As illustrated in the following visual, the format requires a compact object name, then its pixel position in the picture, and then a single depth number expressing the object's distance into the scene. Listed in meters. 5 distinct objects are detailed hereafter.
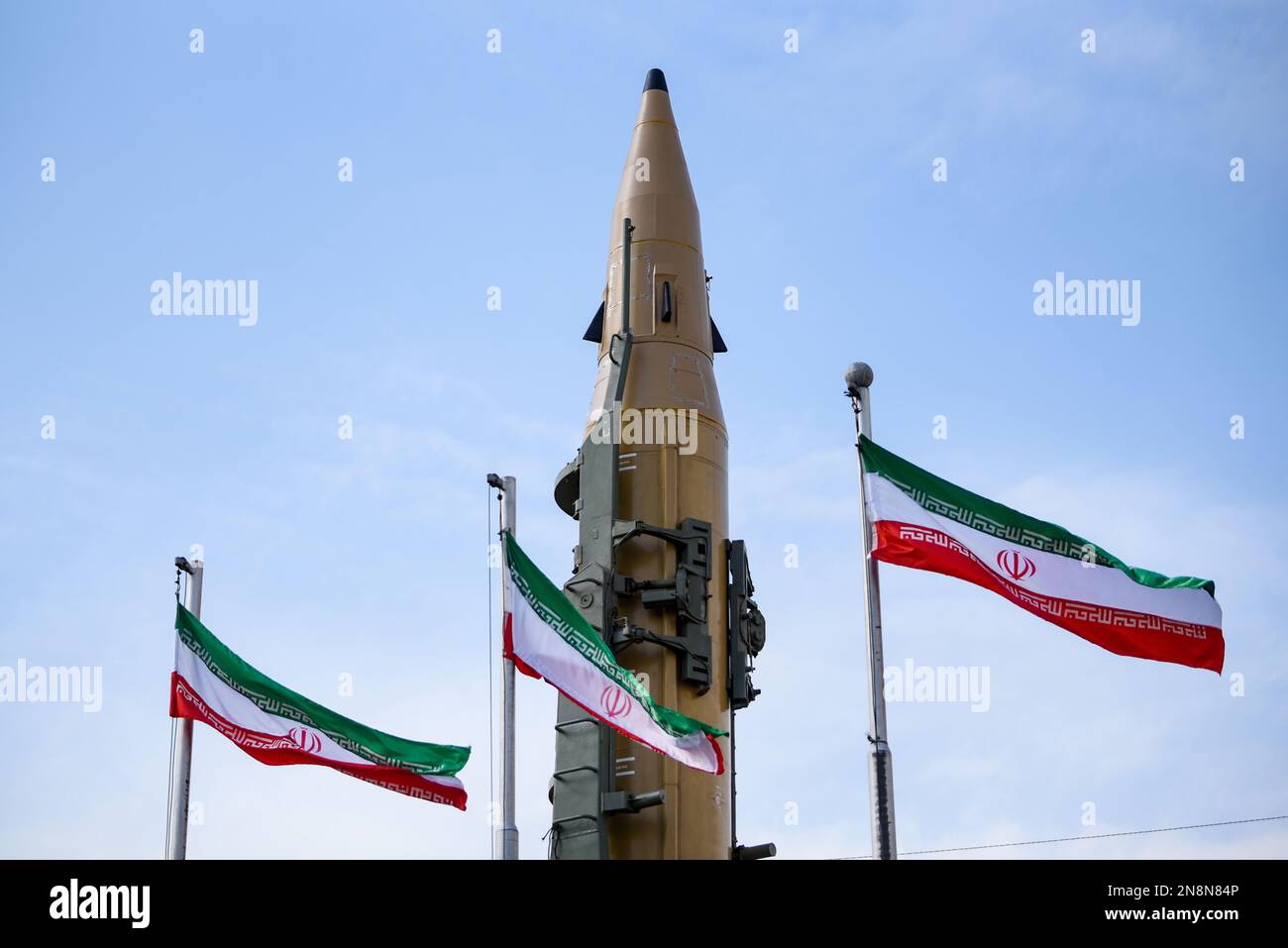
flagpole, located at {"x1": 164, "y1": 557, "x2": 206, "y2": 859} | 19.95
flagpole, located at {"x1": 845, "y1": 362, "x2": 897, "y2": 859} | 17.52
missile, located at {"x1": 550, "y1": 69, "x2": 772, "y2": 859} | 23.45
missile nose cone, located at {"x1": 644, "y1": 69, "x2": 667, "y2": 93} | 29.56
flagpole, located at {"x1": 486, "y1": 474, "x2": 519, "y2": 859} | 19.02
